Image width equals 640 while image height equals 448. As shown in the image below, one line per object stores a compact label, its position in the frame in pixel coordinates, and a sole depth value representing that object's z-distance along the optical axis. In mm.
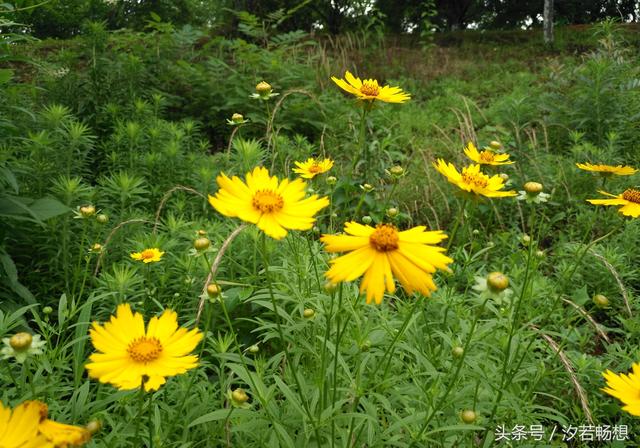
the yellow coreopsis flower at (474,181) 314
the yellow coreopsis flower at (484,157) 371
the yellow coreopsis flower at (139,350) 224
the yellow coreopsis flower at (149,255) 419
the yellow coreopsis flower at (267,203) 239
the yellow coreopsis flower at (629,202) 324
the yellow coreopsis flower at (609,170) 360
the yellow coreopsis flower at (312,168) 388
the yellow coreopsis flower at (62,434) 190
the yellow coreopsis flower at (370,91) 343
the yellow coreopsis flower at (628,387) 259
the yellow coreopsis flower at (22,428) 194
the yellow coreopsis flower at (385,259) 232
